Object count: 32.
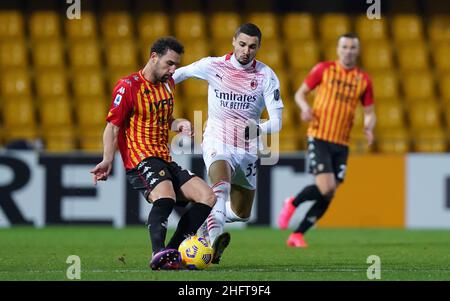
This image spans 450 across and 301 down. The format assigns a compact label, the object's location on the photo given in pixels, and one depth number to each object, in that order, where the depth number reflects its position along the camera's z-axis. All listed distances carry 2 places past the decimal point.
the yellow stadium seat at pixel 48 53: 16.81
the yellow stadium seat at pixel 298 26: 17.73
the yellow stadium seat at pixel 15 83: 16.23
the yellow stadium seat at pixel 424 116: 16.58
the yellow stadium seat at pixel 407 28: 17.94
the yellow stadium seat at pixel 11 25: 17.09
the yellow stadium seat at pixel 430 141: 14.46
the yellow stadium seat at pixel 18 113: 15.83
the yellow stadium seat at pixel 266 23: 17.61
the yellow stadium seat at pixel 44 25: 17.19
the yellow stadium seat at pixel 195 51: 16.91
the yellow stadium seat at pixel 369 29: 17.84
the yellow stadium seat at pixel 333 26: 17.73
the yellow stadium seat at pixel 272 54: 17.05
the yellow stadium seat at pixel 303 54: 17.28
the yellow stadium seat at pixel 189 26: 17.42
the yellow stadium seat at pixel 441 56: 17.63
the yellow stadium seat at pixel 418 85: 17.19
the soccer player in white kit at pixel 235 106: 8.68
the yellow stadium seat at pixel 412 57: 17.59
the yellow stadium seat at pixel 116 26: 17.41
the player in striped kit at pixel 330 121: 10.90
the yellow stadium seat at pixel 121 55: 17.00
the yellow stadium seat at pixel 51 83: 16.33
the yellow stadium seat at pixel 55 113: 15.84
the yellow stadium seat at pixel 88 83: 16.45
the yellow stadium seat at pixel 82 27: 17.25
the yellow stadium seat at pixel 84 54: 16.91
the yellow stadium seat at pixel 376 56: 17.48
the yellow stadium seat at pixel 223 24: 17.55
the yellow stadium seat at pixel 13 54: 16.72
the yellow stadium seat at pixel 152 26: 17.44
